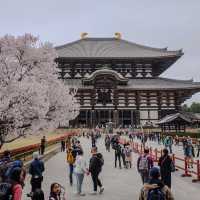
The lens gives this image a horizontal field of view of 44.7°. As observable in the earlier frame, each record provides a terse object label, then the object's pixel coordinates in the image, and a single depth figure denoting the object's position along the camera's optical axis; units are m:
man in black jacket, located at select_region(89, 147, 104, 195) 8.35
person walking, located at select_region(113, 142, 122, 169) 12.86
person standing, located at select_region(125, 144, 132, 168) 12.18
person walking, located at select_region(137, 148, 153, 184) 7.91
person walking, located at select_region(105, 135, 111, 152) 20.06
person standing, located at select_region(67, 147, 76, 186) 9.70
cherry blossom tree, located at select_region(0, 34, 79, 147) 14.96
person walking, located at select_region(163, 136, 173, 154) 17.55
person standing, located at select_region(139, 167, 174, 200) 4.10
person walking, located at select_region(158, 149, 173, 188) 7.49
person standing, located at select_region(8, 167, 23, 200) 4.19
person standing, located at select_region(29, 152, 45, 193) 7.27
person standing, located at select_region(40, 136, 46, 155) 17.07
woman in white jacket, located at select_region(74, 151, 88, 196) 8.18
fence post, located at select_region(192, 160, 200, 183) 9.85
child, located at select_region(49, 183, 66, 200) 4.51
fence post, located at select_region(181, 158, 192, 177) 10.75
